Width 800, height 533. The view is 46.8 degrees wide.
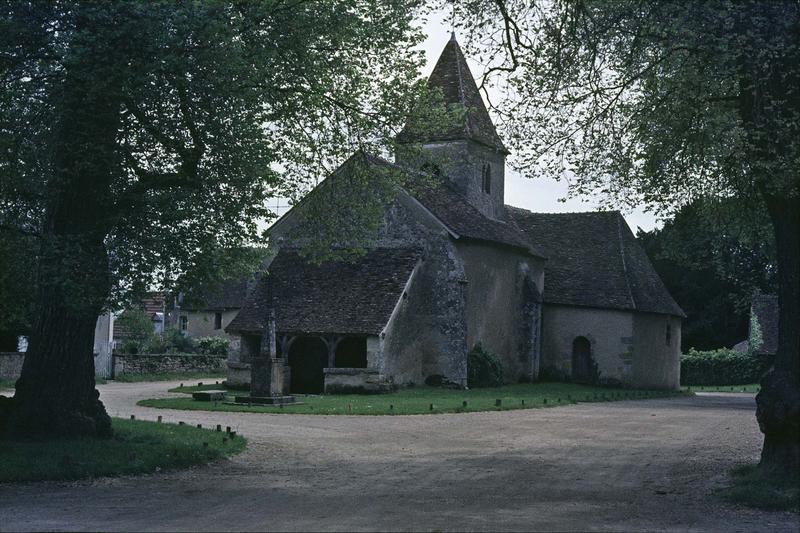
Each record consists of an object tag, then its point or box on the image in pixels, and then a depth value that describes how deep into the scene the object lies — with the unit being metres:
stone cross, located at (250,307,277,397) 27.27
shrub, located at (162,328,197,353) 55.00
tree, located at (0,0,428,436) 12.78
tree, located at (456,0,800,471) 12.43
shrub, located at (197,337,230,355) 54.44
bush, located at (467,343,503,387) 37.28
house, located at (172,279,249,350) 63.78
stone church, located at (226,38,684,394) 34.31
